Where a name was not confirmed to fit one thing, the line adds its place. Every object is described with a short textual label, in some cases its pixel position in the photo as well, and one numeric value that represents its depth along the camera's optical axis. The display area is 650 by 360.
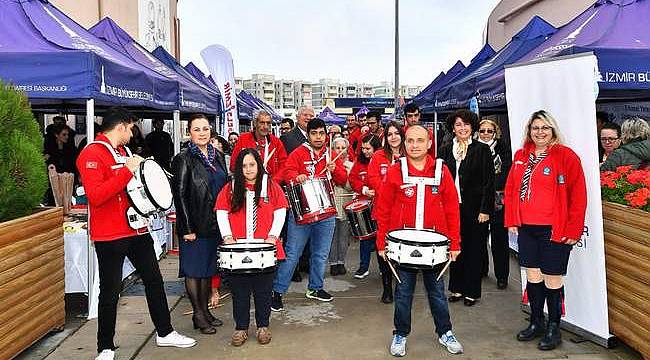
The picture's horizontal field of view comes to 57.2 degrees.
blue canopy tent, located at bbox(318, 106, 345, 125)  34.28
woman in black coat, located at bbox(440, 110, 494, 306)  5.69
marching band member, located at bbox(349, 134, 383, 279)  6.82
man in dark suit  6.43
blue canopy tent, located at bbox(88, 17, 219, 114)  8.45
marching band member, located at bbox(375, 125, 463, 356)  4.43
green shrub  4.20
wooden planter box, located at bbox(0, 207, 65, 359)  4.06
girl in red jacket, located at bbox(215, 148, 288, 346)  4.68
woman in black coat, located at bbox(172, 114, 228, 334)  4.95
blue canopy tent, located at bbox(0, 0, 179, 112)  5.31
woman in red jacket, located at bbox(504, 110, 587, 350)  4.31
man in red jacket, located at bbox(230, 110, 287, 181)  6.56
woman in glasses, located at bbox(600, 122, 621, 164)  6.34
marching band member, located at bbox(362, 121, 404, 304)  6.05
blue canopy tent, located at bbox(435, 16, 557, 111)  8.85
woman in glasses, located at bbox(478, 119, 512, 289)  6.21
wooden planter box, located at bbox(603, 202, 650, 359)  4.07
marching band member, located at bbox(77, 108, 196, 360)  4.07
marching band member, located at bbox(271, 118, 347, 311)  5.77
